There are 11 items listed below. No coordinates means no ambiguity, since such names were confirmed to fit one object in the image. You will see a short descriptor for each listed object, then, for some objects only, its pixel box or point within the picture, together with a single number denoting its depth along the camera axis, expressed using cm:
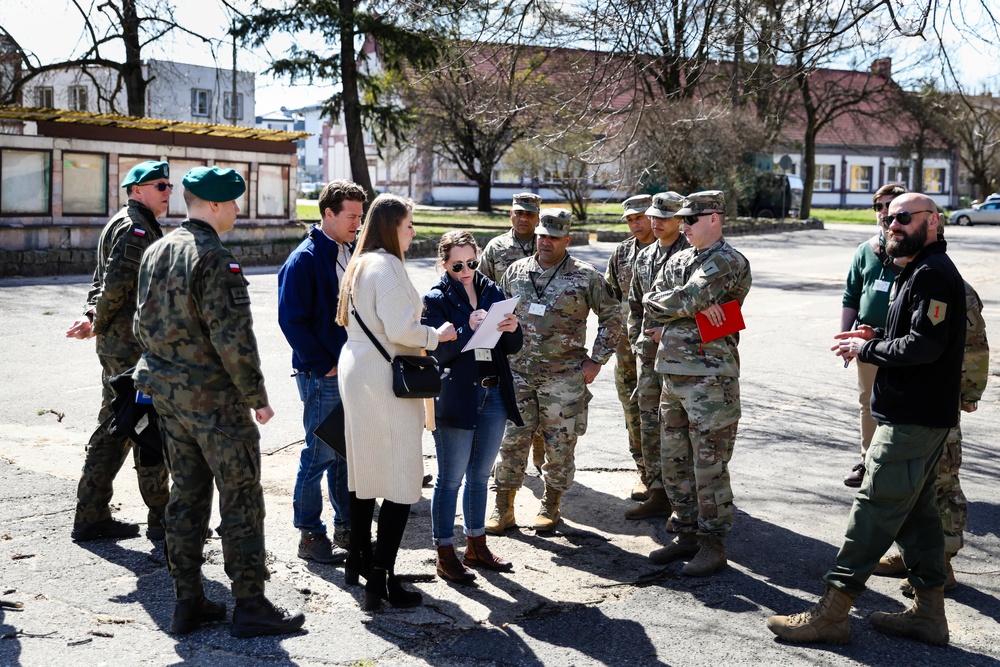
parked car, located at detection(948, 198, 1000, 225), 4866
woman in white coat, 452
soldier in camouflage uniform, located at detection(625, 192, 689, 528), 625
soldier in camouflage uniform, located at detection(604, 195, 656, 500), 686
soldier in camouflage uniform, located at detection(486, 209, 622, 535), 590
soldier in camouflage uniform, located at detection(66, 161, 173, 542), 540
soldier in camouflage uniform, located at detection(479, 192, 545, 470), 701
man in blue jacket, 534
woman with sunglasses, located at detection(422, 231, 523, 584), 516
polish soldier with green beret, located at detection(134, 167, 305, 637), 427
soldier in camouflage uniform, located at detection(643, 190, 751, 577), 537
